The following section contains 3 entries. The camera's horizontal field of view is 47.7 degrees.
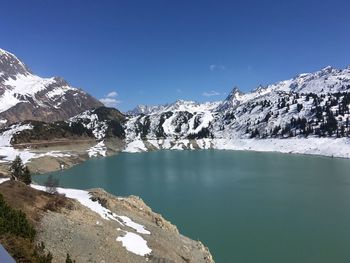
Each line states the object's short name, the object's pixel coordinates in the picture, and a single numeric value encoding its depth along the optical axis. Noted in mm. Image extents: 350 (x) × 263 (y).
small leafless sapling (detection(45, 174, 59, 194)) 49125
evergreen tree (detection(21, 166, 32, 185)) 55406
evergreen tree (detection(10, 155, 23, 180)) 61975
